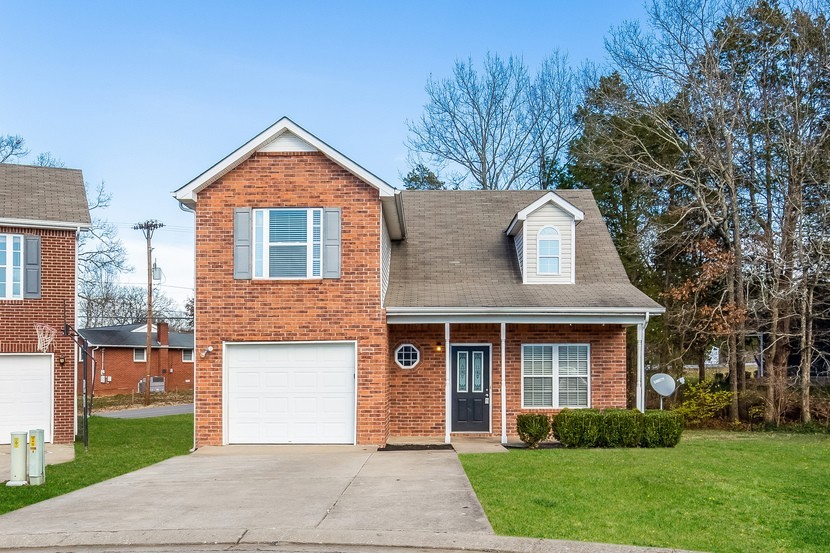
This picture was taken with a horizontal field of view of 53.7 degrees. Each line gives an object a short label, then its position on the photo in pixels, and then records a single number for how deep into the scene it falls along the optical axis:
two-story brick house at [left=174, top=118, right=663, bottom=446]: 16.06
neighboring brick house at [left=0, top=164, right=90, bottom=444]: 17.70
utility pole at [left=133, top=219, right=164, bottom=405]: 38.31
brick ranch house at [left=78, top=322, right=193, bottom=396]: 47.25
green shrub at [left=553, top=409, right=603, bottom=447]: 15.42
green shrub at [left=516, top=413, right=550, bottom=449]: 15.66
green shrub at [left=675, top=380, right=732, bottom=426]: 24.94
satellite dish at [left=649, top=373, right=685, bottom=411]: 17.45
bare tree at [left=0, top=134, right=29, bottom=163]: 38.34
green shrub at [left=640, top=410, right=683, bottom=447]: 15.41
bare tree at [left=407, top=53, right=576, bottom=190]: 34.75
